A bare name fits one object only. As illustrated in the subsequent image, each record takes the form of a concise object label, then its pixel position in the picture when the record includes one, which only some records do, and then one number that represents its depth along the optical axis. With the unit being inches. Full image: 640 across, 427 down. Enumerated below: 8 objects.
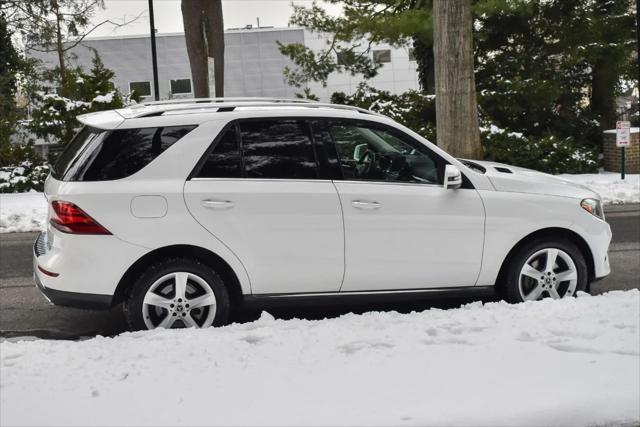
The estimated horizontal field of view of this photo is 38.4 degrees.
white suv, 251.1
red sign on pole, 741.9
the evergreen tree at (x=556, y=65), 912.3
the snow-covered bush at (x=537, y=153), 834.2
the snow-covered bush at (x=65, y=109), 813.9
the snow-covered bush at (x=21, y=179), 776.9
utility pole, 927.4
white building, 1867.6
